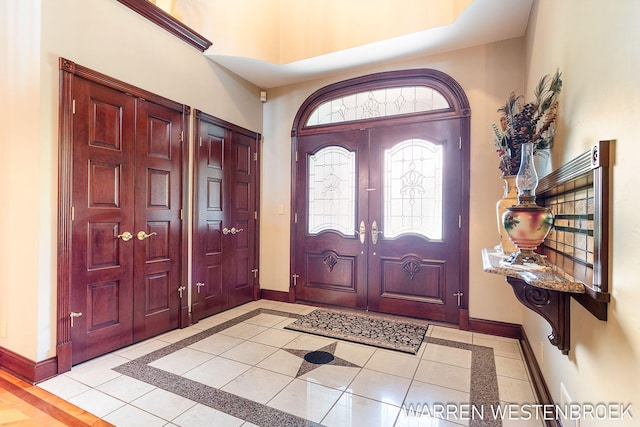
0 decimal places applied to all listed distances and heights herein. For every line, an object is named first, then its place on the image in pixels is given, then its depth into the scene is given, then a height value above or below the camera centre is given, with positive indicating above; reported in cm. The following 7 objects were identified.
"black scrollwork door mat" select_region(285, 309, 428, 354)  281 -116
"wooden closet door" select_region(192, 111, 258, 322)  335 -5
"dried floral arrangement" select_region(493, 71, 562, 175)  171 +51
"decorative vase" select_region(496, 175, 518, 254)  192 +7
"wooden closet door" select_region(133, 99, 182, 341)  275 -7
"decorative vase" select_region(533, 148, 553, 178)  190 +35
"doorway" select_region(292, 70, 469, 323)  326 +20
